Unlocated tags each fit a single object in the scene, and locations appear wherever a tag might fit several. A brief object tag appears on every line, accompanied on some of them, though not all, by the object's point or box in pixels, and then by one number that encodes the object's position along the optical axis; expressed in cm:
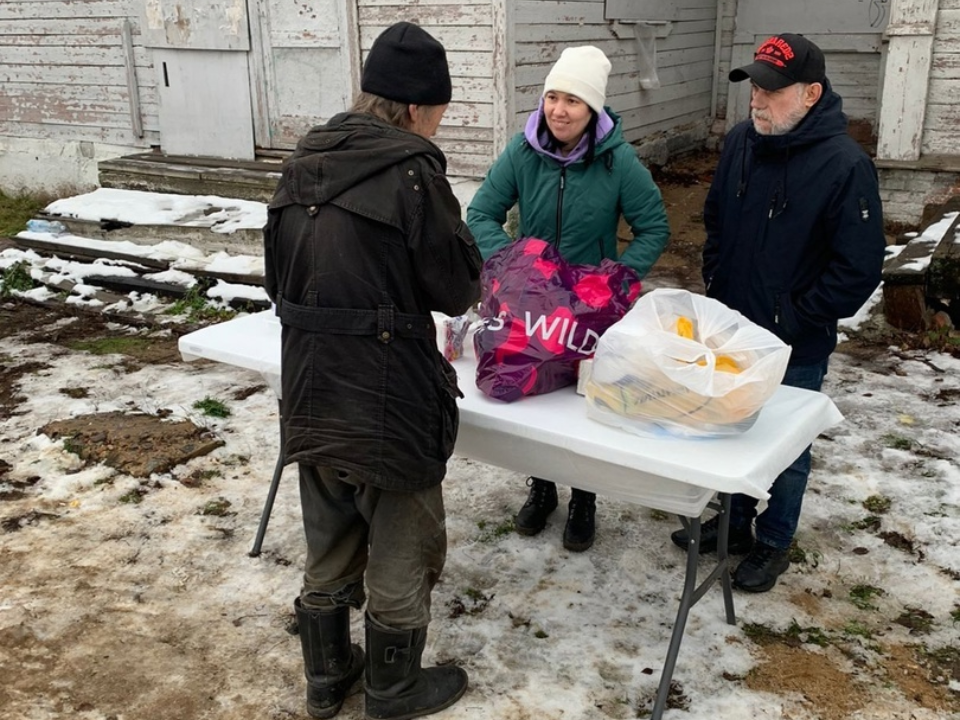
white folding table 236
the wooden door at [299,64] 777
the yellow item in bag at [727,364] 246
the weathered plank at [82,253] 743
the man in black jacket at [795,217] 287
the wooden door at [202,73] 832
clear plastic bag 241
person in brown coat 226
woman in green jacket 318
